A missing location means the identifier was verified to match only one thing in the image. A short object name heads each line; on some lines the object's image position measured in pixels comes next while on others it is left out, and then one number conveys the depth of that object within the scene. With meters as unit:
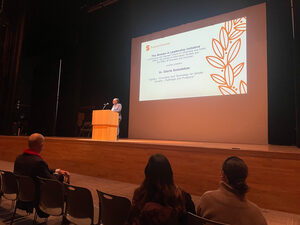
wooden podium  4.36
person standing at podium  5.07
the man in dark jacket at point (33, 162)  1.98
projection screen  4.68
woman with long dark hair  1.01
